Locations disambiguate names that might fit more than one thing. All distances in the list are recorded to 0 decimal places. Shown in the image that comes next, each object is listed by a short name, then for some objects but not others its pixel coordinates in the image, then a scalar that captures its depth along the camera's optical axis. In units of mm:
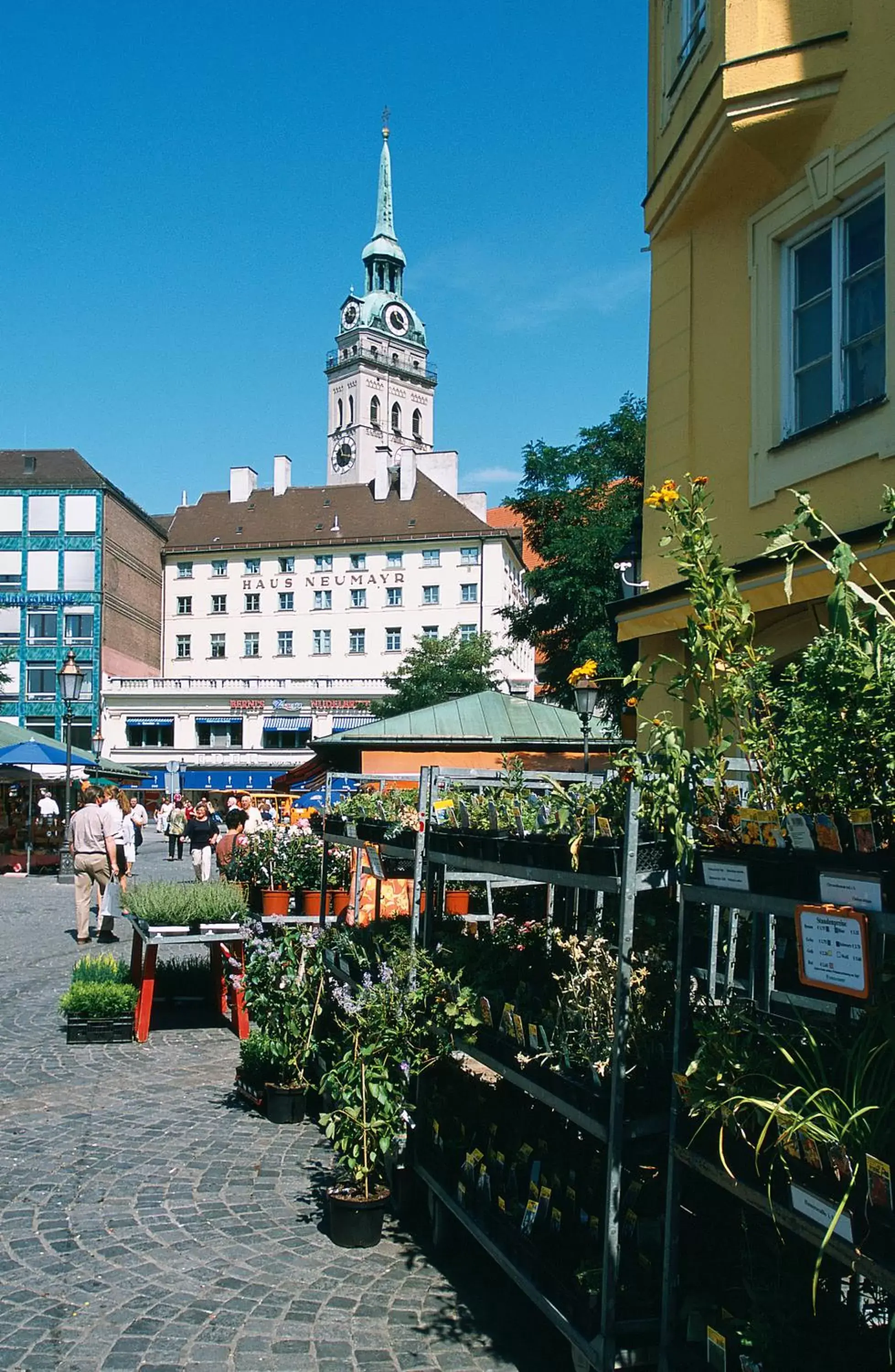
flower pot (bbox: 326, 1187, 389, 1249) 5316
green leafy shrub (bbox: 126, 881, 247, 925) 9578
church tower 118812
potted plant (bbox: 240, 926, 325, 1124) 7375
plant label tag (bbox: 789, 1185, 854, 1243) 2865
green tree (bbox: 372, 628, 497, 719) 53375
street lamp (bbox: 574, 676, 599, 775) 13969
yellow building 7613
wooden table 9359
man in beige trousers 15109
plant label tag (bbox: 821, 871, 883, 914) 2844
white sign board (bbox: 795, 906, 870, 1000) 2842
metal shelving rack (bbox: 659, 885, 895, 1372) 2852
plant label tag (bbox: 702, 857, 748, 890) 3305
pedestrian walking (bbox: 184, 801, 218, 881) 20203
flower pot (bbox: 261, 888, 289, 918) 10430
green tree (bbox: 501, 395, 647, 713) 27891
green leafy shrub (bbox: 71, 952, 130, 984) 9844
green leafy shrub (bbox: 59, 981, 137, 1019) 9469
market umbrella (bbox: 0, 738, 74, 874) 23359
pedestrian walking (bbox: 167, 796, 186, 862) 33125
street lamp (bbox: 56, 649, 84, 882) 25125
